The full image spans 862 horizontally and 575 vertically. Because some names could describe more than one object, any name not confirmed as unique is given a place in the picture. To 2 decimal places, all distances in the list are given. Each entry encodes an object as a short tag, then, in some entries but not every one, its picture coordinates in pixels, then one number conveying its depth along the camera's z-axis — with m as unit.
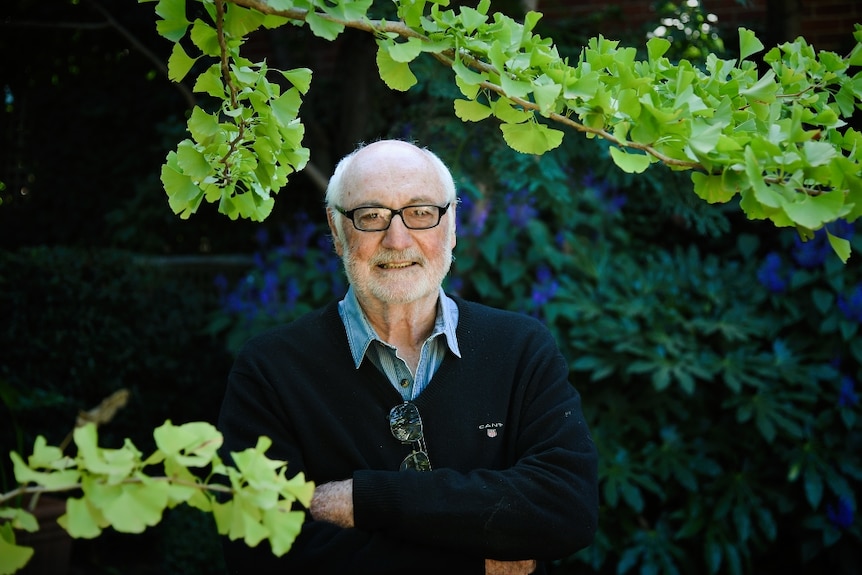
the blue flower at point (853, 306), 3.74
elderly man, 1.86
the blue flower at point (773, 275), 3.99
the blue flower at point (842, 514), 3.58
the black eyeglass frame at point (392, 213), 2.11
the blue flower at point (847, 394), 3.67
